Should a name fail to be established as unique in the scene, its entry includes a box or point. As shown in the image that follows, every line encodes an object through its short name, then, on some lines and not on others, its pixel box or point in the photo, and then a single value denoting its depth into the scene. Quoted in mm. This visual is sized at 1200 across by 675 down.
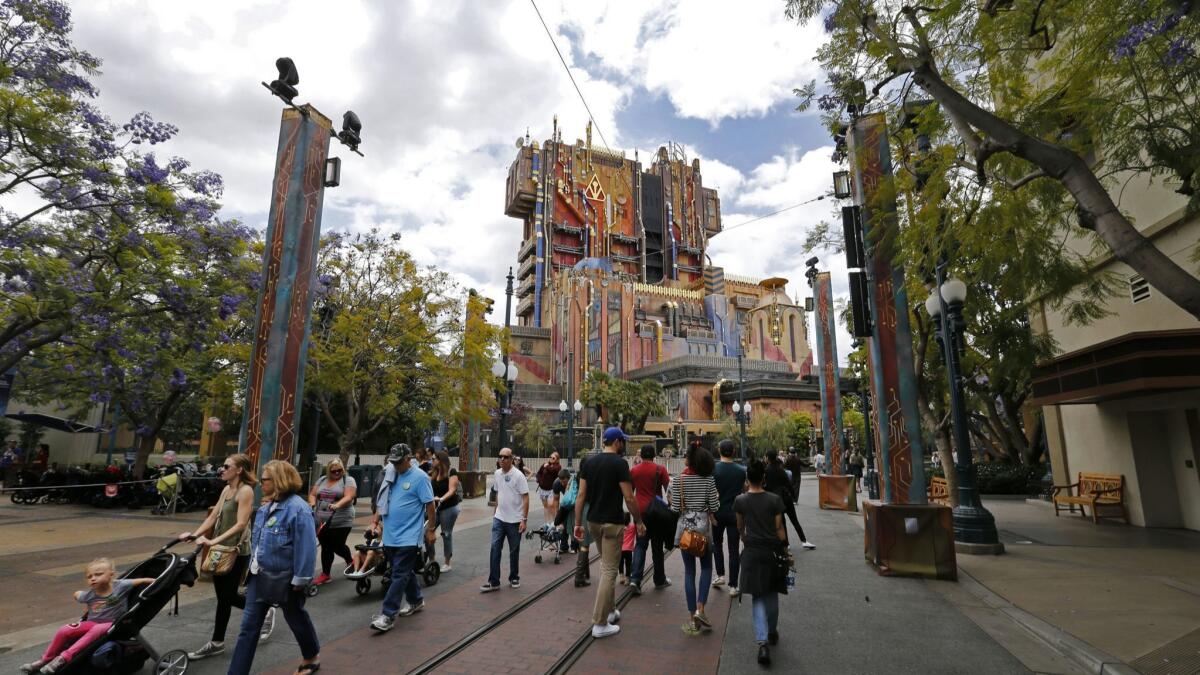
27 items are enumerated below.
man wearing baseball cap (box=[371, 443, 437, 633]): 5684
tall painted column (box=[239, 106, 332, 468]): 8273
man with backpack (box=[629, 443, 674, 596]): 6996
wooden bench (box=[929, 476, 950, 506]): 15734
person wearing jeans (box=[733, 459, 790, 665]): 5039
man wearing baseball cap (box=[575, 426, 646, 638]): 5527
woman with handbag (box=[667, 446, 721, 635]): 5797
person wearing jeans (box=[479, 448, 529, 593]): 7411
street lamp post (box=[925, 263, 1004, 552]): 9797
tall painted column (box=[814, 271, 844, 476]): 20781
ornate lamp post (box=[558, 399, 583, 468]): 22692
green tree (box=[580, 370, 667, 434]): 45219
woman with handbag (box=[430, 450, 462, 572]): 8008
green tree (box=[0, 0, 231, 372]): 10055
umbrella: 22906
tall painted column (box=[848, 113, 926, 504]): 8953
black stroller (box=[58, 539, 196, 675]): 4132
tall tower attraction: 57438
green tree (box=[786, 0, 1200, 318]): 5391
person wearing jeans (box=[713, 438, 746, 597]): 6832
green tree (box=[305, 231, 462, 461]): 16328
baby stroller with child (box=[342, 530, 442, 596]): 7043
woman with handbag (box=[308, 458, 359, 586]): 7273
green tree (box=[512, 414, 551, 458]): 48562
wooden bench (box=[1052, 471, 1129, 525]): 13125
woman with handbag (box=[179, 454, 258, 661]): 4973
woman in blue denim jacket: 4230
